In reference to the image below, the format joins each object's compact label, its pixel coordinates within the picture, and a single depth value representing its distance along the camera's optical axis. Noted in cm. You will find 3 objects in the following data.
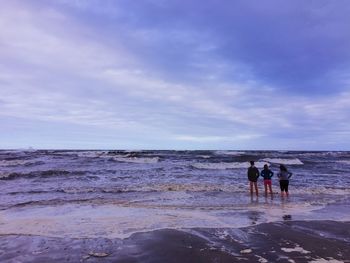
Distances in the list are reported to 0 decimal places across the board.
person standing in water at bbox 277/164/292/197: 1813
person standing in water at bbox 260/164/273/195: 1861
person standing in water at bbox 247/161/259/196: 1855
